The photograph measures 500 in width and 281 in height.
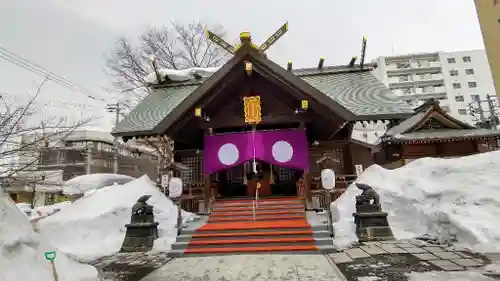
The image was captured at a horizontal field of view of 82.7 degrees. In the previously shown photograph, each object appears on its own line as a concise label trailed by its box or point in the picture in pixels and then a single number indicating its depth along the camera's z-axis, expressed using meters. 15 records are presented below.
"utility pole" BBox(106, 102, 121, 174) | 27.61
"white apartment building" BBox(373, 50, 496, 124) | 54.97
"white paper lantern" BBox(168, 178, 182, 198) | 9.32
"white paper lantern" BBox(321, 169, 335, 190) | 9.04
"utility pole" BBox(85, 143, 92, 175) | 28.09
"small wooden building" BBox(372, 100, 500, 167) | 17.72
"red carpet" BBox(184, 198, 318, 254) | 7.55
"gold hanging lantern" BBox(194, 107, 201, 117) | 10.26
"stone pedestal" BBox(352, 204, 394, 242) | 7.82
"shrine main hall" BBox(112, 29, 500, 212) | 10.20
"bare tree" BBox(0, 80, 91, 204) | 4.79
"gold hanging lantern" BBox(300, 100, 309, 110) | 10.19
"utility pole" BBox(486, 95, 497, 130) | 28.50
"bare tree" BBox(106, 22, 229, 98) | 20.86
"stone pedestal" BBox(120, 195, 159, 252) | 8.15
